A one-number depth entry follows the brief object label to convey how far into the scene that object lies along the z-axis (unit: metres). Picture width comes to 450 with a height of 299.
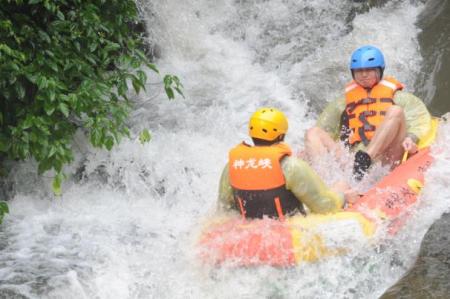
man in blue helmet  11.00
